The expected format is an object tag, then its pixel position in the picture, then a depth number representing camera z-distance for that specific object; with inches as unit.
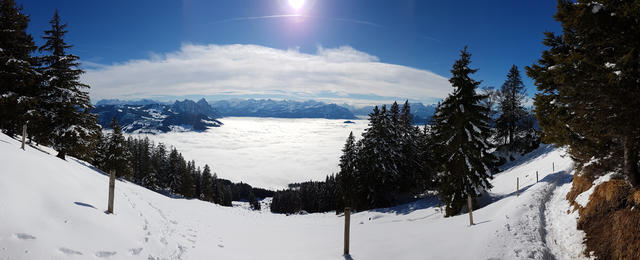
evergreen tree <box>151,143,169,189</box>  2828.0
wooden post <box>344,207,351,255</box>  386.3
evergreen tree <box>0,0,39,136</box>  726.5
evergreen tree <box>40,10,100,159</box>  805.2
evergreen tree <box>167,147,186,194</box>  2564.0
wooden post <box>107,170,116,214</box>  364.3
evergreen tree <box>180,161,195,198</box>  2522.1
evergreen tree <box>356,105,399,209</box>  1360.7
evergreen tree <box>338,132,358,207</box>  1466.2
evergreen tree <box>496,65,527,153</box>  1380.4
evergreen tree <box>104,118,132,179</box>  1649.9
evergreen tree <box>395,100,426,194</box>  1481.3
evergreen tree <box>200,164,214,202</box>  2910.9
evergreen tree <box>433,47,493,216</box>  727.7
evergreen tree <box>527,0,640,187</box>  323.6
